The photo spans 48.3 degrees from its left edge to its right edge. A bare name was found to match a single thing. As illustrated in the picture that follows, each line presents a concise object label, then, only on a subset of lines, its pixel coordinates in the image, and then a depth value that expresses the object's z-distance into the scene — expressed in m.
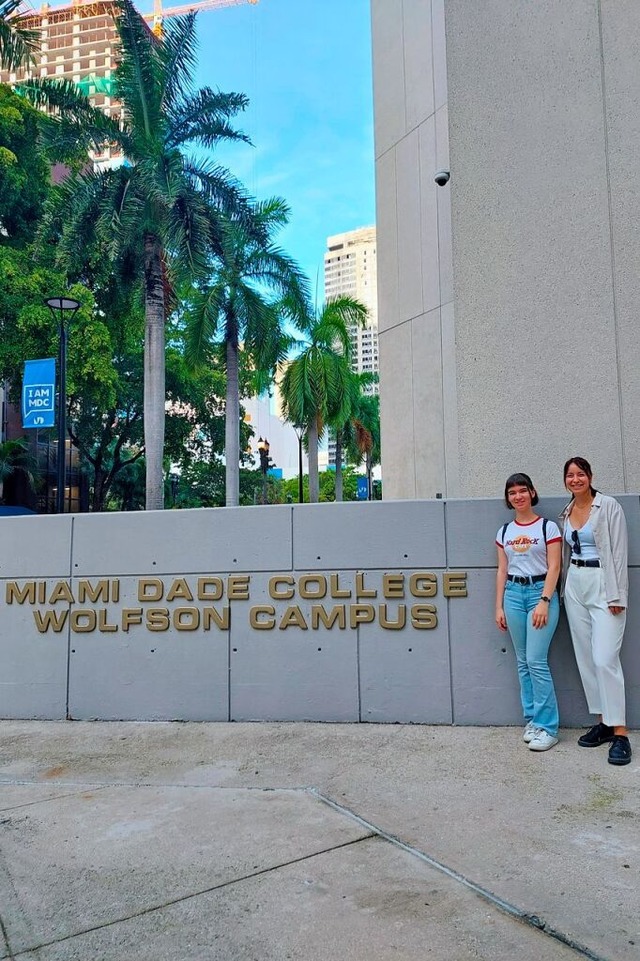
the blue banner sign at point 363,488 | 49.25
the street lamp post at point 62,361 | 15.62
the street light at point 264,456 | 38.10
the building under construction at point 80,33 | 176.50
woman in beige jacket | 4.52
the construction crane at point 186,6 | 159.62
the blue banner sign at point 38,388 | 17.00
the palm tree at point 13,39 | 20.23
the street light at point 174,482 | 42.06
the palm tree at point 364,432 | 41.44
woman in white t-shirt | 4.72
